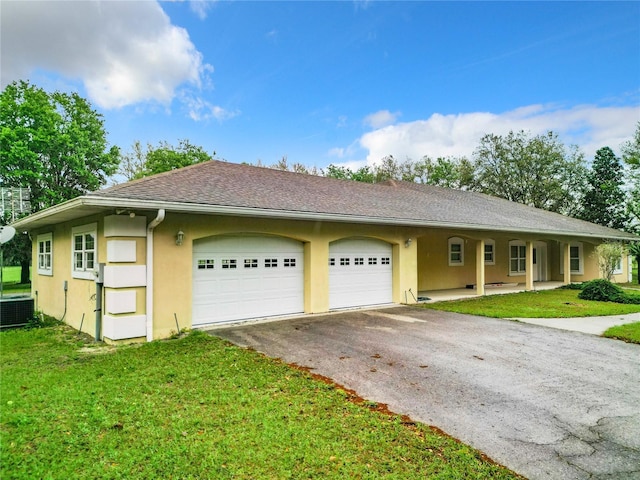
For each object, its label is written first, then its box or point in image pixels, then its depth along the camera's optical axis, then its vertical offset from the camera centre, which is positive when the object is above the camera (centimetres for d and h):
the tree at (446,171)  3653 +724
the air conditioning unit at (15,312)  889 -160
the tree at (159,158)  2732 +672
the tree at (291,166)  3127 +688
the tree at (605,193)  2928 +404
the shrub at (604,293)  1296 -185
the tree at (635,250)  1819 -40
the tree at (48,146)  2155 +626
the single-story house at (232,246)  698 -2
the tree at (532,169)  3262 +675
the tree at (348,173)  3475 +685
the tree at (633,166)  2147 +463
